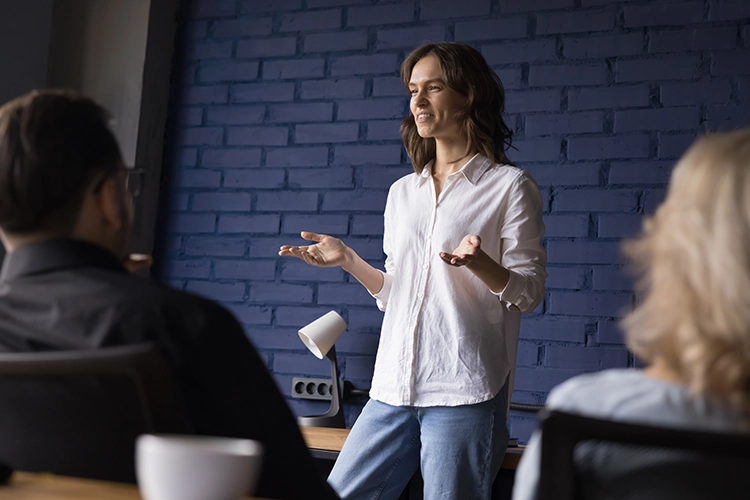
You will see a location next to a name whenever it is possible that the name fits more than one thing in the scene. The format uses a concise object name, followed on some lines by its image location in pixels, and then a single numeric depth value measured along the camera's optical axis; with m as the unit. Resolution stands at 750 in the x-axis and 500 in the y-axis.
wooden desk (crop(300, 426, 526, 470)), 2.08
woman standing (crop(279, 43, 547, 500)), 1.87
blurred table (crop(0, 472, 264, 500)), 0.74
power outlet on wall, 2.85
